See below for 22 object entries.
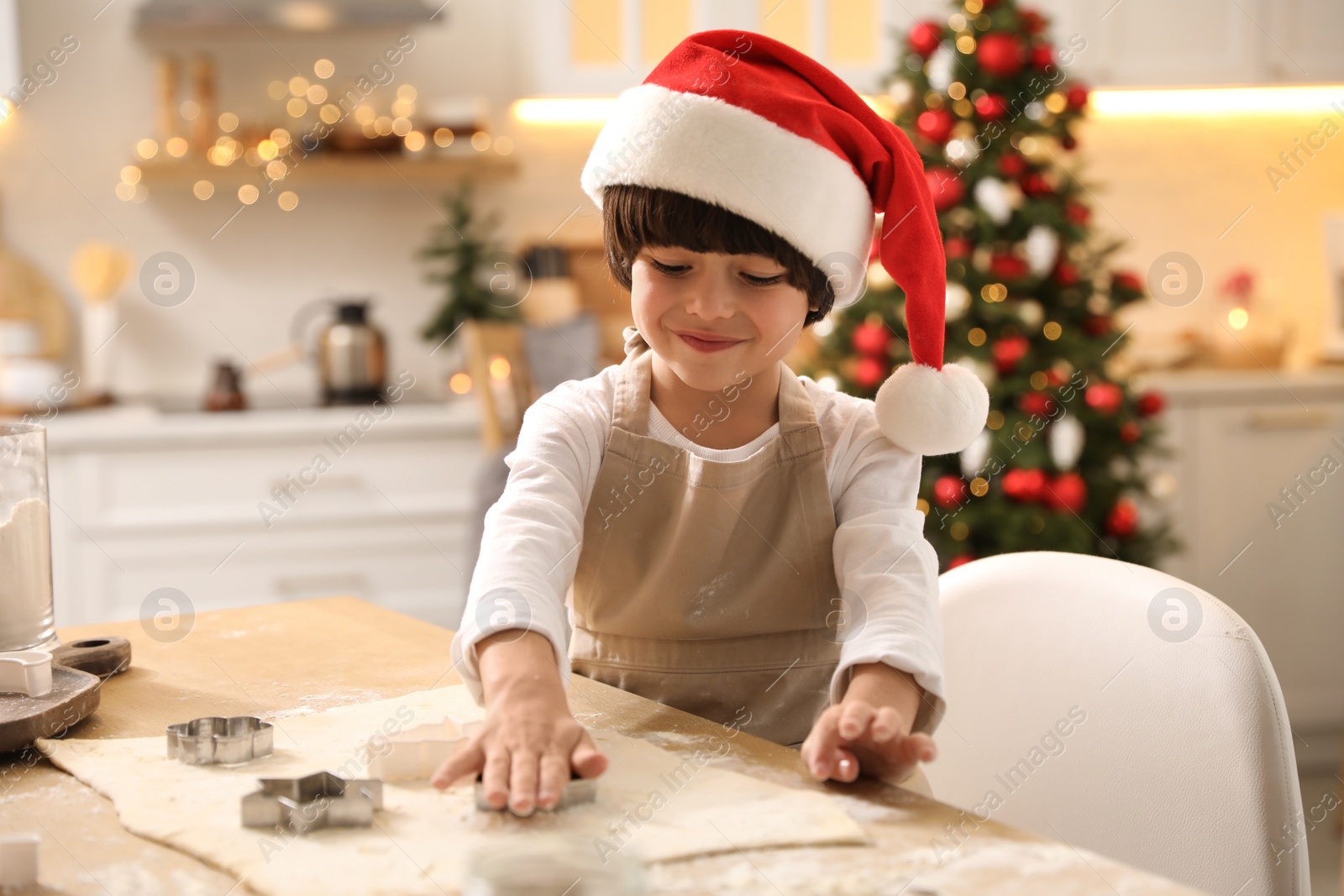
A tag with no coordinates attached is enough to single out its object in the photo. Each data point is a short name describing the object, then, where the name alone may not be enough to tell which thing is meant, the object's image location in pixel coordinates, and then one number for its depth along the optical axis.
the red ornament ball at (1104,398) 2.46
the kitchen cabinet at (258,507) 2.70
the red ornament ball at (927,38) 2.50
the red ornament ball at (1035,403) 2.41
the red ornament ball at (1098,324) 2.51
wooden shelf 2.99
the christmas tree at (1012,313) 2.41
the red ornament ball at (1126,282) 2.52
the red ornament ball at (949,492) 2.37
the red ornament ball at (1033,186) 2.48
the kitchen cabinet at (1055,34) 3.06
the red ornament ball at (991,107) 2.43
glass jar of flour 0.89
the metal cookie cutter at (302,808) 0.64
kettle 2.94
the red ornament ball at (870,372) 2.42
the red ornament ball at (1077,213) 2.49
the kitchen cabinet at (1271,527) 2.84
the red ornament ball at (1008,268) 2.43
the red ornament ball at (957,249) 2.44
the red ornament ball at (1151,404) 2.56
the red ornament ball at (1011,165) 2.46
